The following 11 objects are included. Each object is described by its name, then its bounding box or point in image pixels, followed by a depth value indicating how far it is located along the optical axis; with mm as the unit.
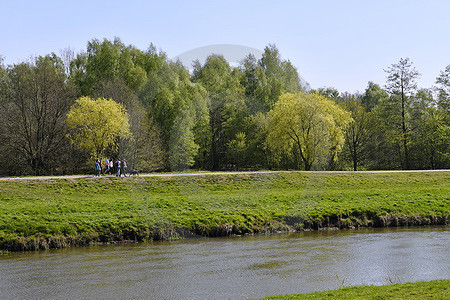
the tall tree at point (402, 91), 73188
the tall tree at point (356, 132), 76050
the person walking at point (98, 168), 44656
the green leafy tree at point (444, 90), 75125
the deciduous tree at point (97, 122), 53500
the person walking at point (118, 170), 44281
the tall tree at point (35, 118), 59000
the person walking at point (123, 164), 45438
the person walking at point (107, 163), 46781
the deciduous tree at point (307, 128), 58266
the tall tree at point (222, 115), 75625
